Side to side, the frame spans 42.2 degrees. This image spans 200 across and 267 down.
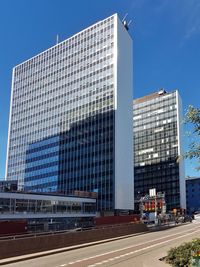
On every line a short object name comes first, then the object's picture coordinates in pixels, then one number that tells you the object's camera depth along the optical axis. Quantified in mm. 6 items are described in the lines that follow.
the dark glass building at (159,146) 104552
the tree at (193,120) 10178
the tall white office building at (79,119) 76015
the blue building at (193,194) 121928
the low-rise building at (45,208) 45068
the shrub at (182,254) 11098
